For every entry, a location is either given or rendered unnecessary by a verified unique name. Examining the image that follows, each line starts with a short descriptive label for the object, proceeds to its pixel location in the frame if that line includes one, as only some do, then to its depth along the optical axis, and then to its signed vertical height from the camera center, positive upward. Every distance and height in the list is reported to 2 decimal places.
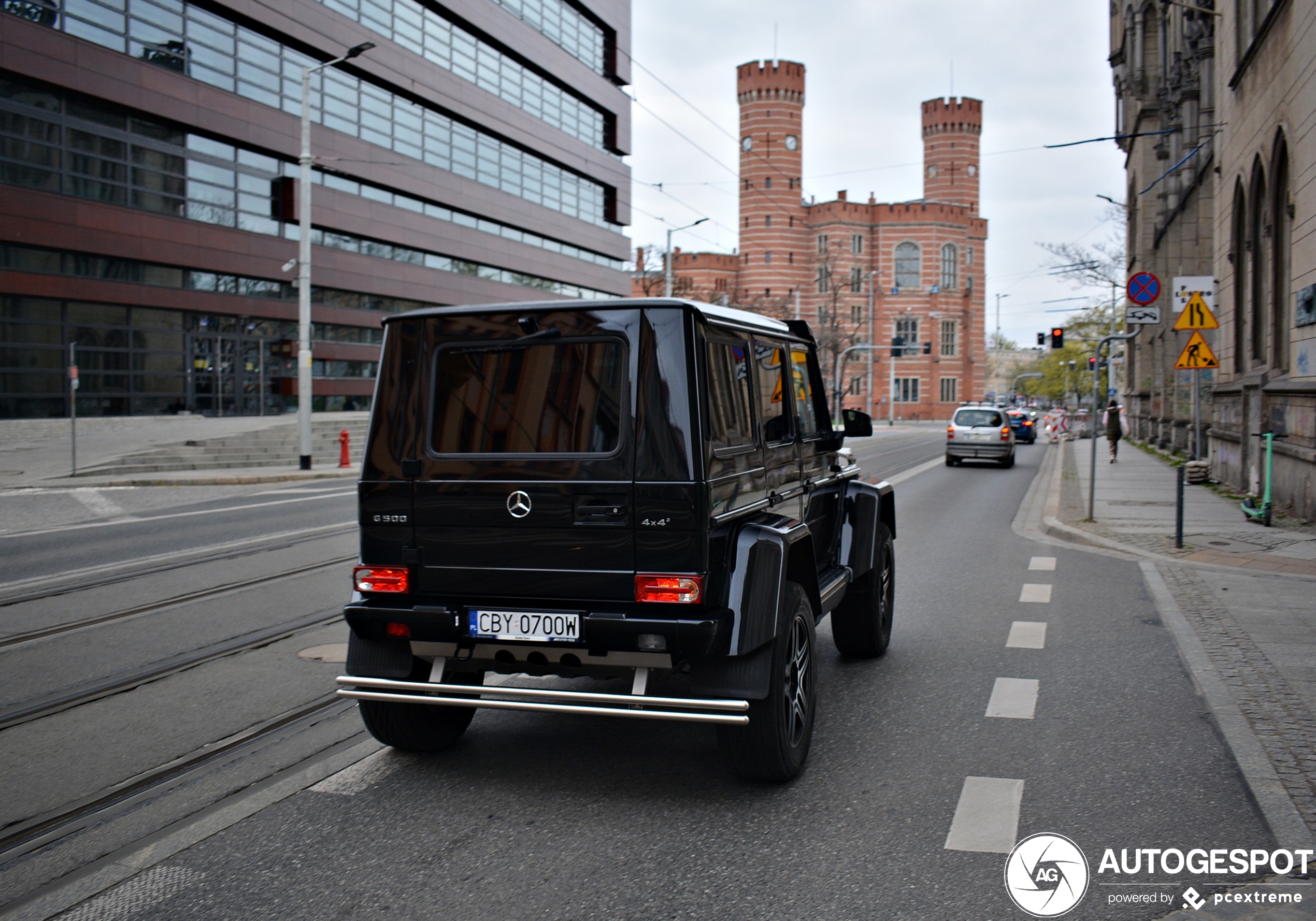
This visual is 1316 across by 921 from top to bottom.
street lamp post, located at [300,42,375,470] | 24.75 +2.31
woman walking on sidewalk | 28.62 -0.20
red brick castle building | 92.31 +13.72
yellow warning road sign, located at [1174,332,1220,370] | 13.73 +0.81
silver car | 28.08 -0.49
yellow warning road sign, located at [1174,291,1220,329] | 13.21 +1.27
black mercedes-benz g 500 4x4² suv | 4.01 -0.45
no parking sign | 15.38 +1.86
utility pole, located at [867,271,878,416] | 93.69 +7.88
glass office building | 27.86 +7.46
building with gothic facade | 13.77 +3.46
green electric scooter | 13.09 -1.12
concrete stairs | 23.89 -0.98
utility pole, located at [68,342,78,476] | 19.98 +0.50
